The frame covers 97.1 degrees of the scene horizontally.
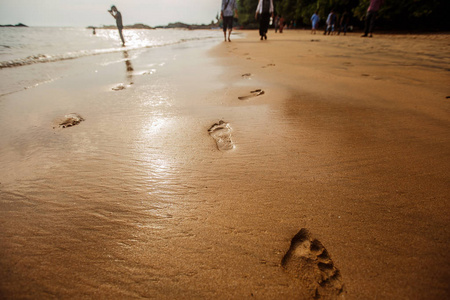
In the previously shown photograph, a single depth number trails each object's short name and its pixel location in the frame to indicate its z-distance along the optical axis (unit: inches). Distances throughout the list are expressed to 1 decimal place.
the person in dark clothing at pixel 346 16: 522.4
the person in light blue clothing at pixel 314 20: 619.5
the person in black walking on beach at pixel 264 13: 289.2
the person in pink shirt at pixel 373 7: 303.0
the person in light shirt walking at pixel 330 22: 528.2
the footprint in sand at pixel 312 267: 23.0
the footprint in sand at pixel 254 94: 80.9
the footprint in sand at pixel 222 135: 51.2
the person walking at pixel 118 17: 438.1
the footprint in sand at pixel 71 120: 65.8
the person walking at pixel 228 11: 301.3
